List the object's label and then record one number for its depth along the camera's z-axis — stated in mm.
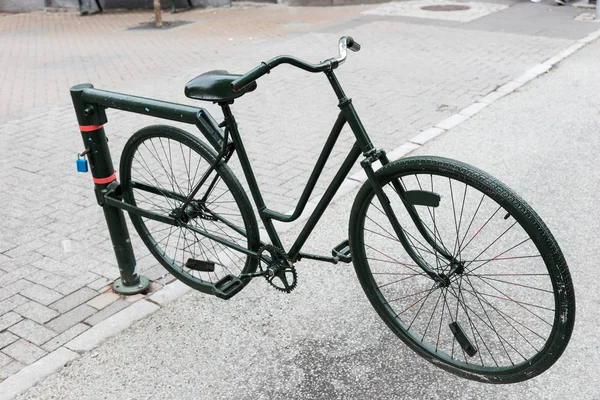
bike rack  3596
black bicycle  2881
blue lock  3686
